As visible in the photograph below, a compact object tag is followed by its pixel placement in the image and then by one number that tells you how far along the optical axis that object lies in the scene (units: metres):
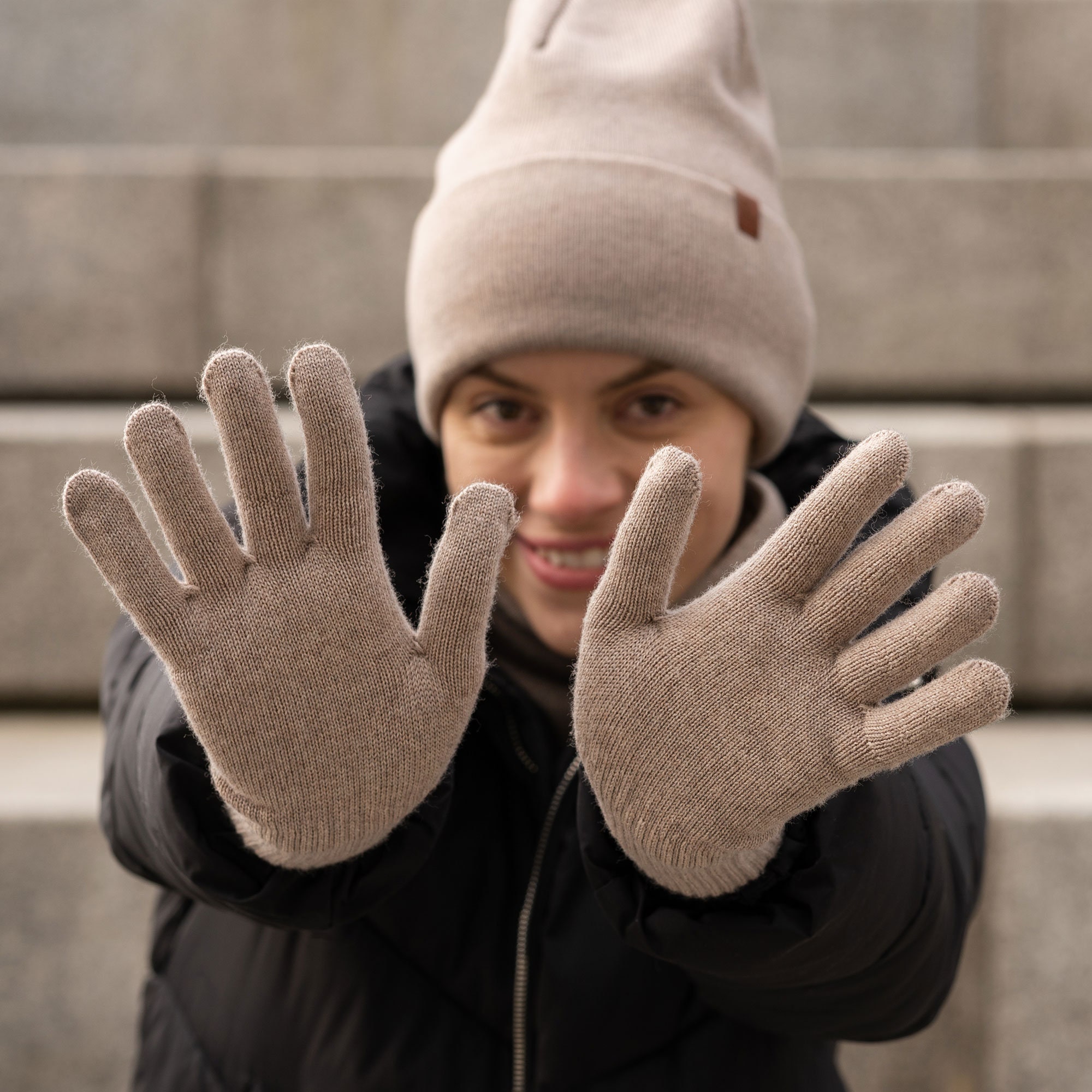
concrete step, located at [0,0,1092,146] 2.00
